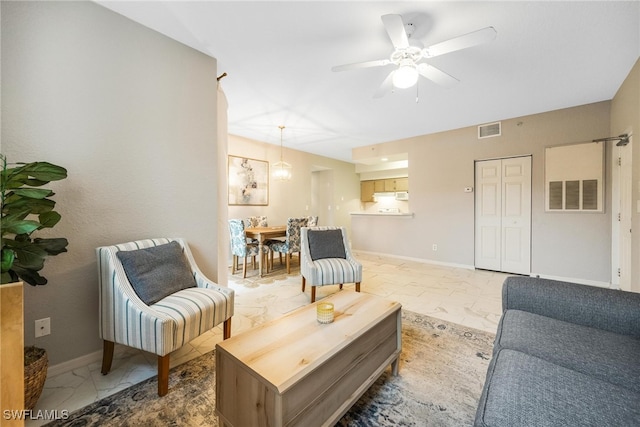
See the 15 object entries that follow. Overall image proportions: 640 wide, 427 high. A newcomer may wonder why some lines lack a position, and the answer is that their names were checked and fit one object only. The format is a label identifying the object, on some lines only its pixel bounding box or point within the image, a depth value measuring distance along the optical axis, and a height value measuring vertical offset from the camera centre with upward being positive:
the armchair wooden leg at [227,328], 1.94 -0.92
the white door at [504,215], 3.95 -0.13
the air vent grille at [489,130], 4.14 +1.31
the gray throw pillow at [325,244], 3.04 -0.44
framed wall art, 4.85 +0.59
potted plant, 1.19 -0.08
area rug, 1.29 -1.10
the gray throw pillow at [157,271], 1.65 -0.42
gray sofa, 0.76 -0.62
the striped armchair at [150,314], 1.45 -0.65
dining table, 3.86 -0.38
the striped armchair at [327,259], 2.76 -0.61
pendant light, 4.92 +0.73
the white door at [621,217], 2.76 -0.14
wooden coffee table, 0.98 -0.72
